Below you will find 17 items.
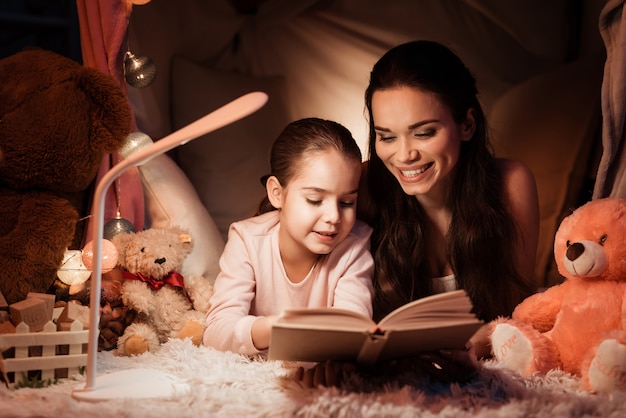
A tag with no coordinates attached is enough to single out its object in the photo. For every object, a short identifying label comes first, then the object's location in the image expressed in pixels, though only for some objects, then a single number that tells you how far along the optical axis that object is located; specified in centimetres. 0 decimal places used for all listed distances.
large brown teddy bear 165
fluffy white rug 115
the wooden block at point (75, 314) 146
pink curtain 189
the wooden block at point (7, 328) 143
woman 171
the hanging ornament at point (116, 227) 186
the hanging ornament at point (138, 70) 193
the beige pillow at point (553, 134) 213
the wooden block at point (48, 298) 146
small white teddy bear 168
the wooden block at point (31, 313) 141
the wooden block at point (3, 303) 154
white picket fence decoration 134
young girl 159
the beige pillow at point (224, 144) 234
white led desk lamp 114
